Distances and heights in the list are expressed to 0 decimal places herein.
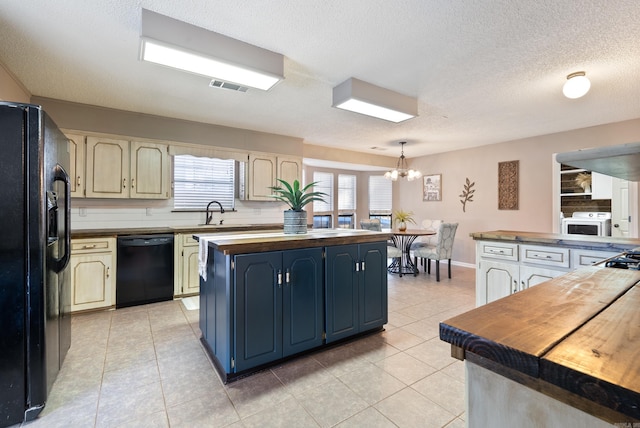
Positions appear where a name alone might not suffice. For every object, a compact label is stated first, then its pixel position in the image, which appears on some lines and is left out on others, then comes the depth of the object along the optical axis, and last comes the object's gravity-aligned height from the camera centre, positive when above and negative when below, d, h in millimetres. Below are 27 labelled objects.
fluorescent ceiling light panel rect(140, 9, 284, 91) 1998 +1163
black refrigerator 1600 -281
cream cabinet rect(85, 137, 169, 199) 3605 +542
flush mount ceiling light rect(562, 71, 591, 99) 2736 +1195
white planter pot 2666 -94
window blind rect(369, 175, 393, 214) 7859 +451
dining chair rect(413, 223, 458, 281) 4762 -530
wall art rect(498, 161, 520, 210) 5406 +508
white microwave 4324 -170
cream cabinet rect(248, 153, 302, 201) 4758 +662
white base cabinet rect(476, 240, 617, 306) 2305 -449
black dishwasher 3473 -712
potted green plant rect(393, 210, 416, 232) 5426 -94
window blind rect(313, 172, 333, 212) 7222 +589
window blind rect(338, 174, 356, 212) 7633 +514
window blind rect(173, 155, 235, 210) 4371 +463
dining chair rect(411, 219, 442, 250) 5477 -534
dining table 5055 -769
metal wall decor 6074 +395
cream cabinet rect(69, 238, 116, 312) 3209 -695
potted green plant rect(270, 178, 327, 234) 2588 -13
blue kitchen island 1998 -632
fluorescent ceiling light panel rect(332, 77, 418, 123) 2951 +1180
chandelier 5363 +712
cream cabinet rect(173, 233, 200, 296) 3809 -710
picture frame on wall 6646 +572
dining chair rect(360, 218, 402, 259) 5473 -245
